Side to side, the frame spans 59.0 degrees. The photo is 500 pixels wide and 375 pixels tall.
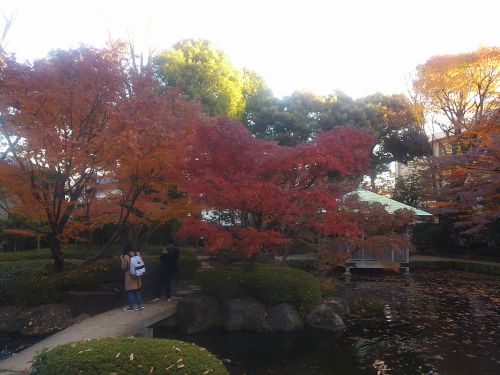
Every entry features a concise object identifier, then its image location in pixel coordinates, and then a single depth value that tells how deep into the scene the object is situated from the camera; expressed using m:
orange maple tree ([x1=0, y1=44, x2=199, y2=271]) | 9.16
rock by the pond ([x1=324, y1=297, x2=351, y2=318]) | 11.09
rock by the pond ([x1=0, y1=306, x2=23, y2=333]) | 9.62
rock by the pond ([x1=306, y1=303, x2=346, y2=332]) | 10.23
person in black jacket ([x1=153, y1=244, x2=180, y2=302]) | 10.97
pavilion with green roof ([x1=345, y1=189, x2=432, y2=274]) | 20.91
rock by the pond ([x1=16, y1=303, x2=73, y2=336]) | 9.44
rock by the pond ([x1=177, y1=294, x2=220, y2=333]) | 9.93
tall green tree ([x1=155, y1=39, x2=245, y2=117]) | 24.69
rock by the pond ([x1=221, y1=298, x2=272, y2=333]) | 10.03
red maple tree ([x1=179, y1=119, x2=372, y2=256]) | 9.55
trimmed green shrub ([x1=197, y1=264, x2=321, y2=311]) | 10.45
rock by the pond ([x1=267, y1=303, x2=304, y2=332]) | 10.07
